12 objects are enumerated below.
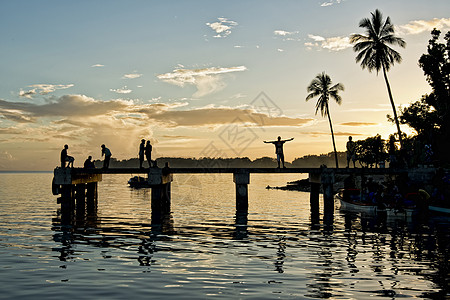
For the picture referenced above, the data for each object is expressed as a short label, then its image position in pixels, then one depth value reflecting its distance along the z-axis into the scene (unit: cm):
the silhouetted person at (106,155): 3175
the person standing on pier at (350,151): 3424
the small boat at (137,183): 7844
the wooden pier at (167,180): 3153
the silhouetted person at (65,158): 3147
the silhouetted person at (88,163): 3394
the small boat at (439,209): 2934
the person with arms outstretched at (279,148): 3153
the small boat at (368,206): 2862
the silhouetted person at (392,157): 3589
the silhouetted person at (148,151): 3088
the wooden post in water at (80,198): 3444
